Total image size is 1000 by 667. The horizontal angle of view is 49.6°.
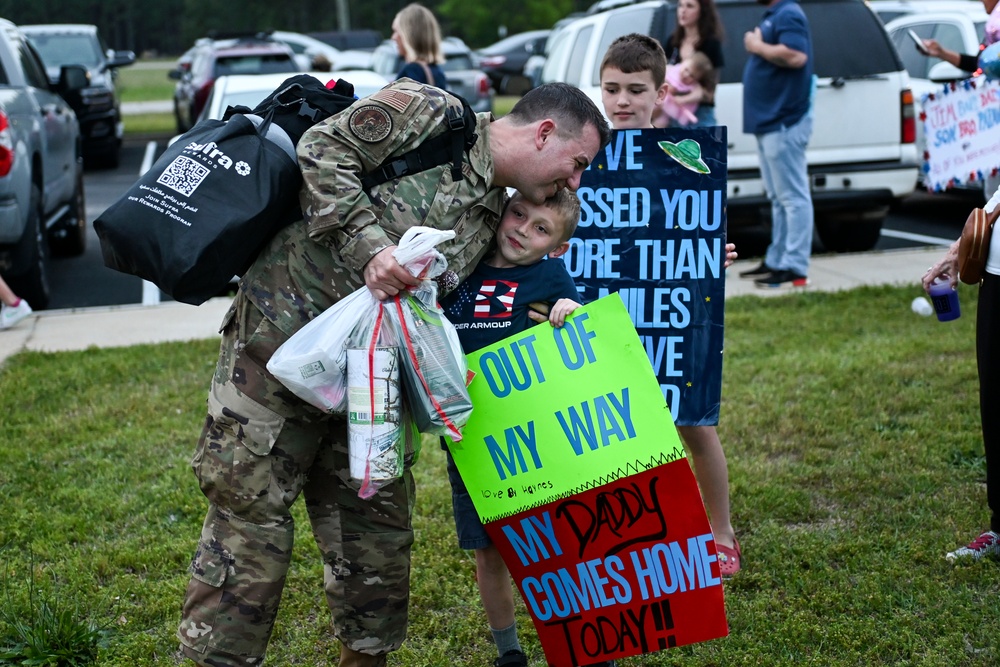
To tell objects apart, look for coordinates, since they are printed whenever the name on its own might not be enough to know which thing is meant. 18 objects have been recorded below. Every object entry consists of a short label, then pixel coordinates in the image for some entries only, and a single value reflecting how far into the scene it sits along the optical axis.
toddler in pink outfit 6.73
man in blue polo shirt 7.05
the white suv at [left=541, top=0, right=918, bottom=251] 8.25
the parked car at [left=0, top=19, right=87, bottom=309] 6.81
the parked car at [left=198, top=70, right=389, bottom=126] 7.78
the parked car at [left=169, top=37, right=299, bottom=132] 16.53
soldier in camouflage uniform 2.35
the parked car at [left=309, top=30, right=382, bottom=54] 39.66
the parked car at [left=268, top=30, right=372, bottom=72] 26.54
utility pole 41.50
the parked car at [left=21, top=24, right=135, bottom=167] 16.17
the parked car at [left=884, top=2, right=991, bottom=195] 10.20
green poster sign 2.66
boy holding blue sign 3.55
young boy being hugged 2.70
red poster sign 2.70
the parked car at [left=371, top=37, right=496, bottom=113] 20.12
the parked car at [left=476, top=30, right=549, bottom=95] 29.52
